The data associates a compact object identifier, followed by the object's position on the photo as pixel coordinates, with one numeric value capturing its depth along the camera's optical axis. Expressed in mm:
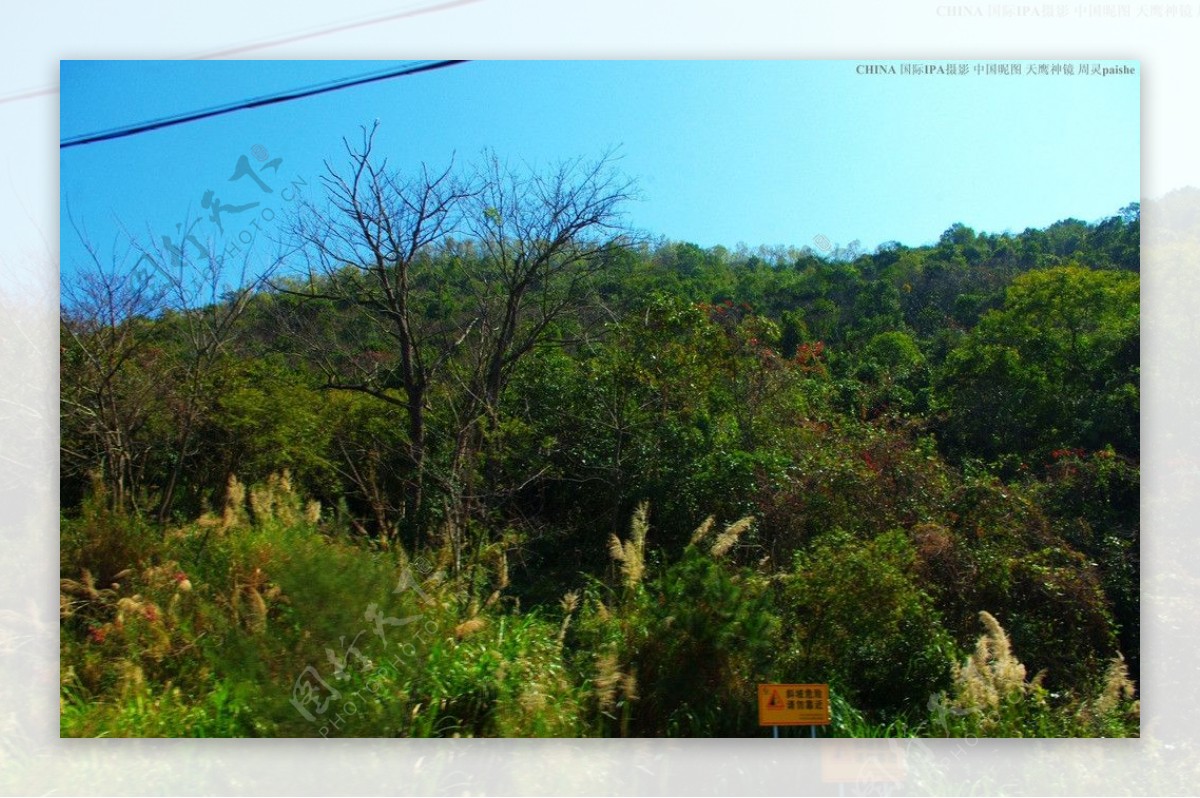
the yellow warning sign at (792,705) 4676
